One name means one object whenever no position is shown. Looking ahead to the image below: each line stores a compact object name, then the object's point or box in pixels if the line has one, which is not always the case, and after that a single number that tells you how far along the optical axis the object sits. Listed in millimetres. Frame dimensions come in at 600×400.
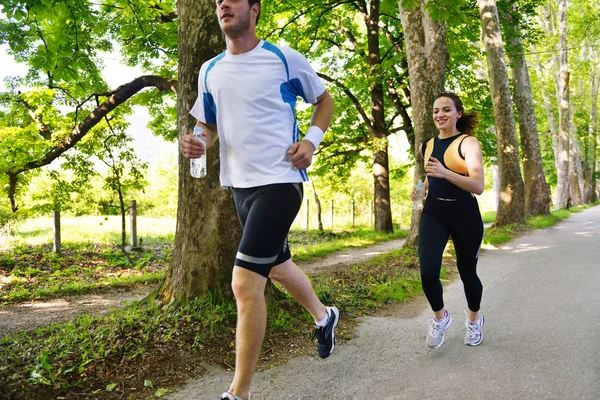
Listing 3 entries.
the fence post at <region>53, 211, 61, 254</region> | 12461
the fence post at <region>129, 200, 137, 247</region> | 14023
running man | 2600
